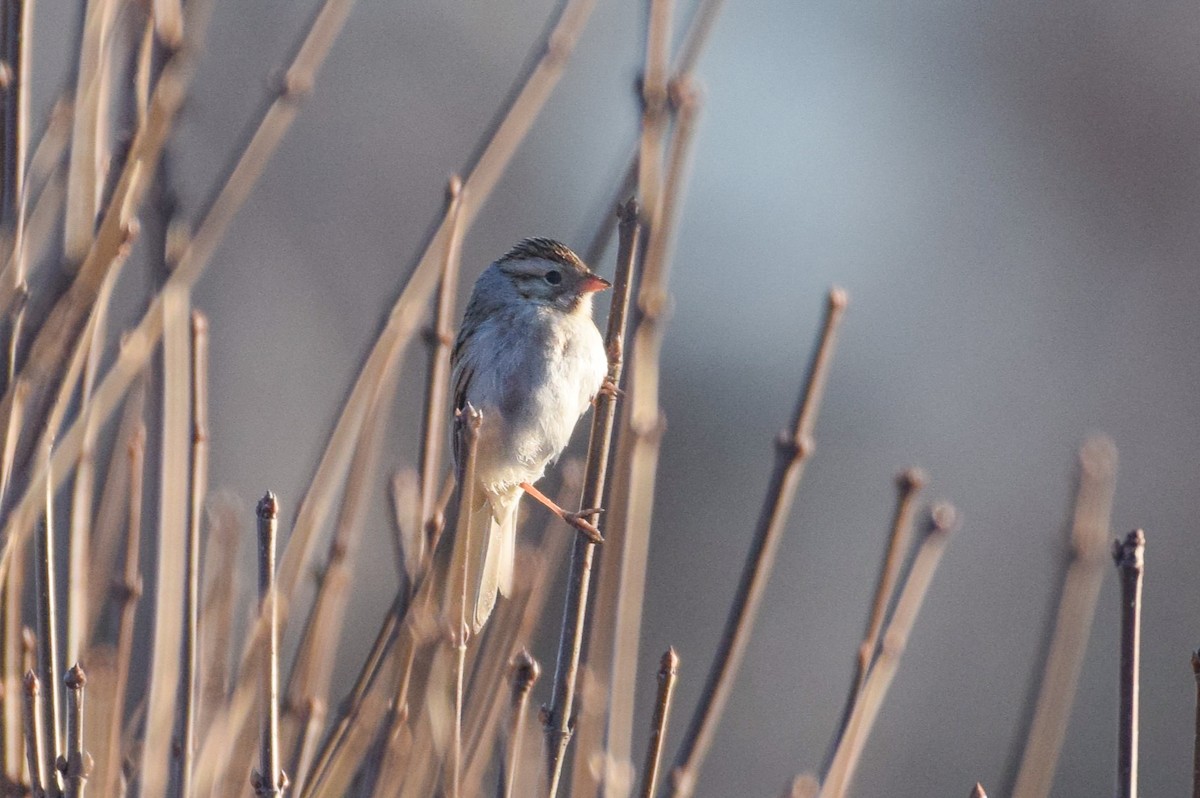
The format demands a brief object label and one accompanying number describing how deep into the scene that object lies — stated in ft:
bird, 24.64
